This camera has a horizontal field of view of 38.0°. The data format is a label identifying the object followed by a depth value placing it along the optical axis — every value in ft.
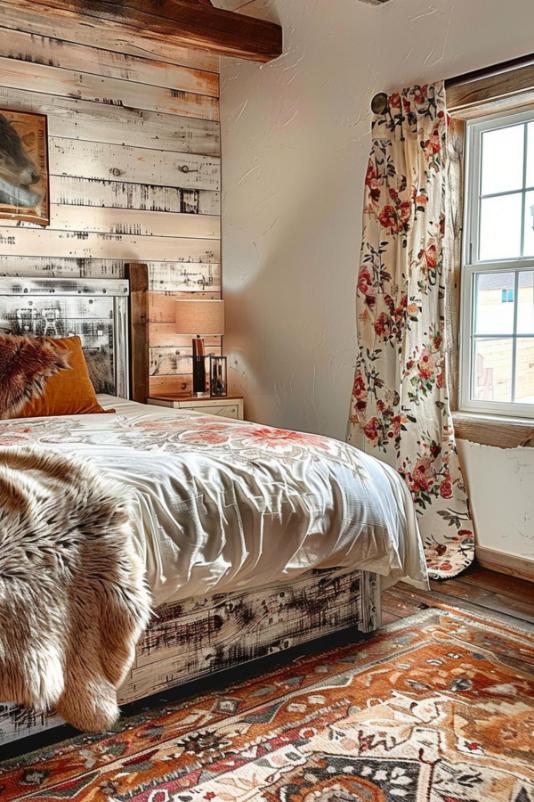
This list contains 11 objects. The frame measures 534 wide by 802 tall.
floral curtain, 11.43
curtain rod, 10.32
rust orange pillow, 11.46
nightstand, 14.38
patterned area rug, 5.98
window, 11.25
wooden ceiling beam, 12.29
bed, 6.99
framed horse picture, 13.26
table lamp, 14.90
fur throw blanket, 5.75
